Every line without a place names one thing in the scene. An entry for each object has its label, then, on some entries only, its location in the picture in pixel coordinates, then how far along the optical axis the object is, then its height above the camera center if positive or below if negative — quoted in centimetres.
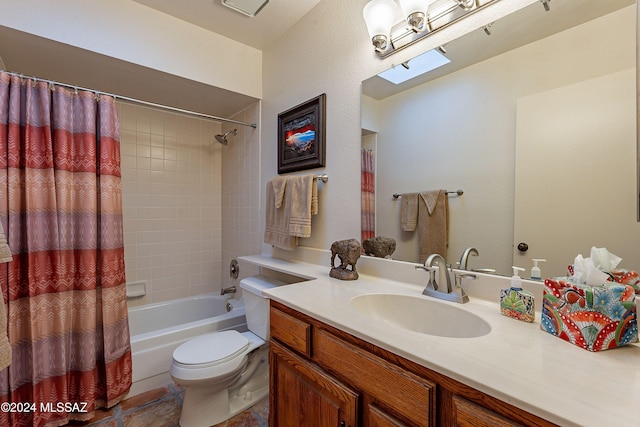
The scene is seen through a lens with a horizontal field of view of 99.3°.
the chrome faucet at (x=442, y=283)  100 -29
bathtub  174 -91
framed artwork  168 +49
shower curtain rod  152 +71
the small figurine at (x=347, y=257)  135 -24
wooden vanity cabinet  58 -48
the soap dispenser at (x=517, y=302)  82 -29
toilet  136 -82
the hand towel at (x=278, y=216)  174 -4
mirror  79 +25
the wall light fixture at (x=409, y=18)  111 +83
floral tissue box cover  64 -26
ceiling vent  167 +128
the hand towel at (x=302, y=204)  163 +3
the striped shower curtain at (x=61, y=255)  141 -25
